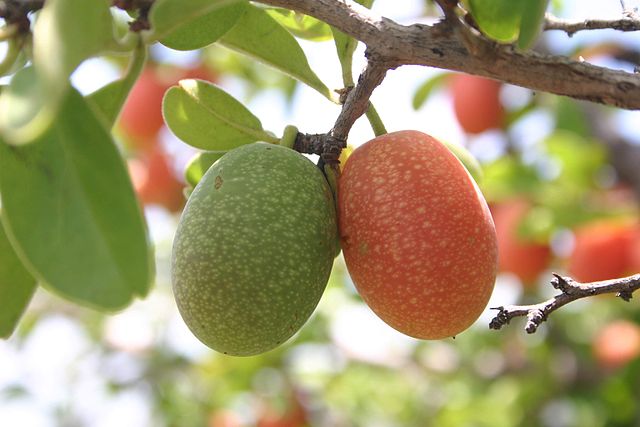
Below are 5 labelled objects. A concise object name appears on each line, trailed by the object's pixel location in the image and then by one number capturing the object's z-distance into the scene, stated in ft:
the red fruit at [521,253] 1.44
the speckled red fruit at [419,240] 0.60
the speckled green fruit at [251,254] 0.60
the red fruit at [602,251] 1.29
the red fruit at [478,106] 1.50
